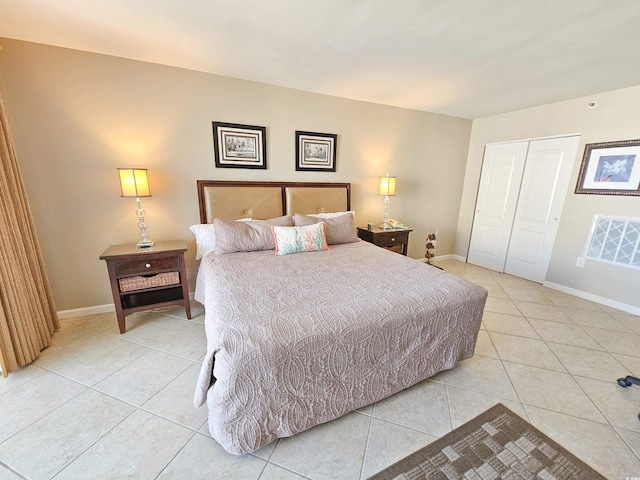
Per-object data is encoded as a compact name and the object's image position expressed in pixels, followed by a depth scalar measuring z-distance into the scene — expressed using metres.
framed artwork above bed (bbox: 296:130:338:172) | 3.13
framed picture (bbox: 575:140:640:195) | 2.72
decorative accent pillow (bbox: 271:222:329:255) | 2.45
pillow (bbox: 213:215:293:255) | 2.42
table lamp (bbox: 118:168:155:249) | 2.23
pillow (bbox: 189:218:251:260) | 2.63
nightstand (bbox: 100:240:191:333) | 2.19
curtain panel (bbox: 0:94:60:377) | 1.72
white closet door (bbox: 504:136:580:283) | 3.25
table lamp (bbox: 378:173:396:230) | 3.52
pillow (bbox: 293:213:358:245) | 2.78
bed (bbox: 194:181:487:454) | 1.19
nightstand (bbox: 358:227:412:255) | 3.42
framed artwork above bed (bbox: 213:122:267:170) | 2.75
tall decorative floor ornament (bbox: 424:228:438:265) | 4.07
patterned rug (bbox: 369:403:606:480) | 1.22
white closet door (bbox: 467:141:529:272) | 3.72
